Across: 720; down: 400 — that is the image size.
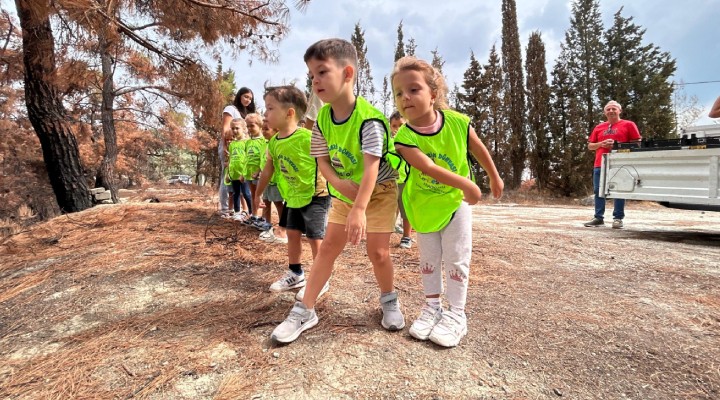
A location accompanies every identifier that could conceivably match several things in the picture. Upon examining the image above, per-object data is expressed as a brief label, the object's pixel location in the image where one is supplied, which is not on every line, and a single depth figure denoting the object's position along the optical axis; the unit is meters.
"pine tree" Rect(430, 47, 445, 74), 20.59
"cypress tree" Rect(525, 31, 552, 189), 18.66
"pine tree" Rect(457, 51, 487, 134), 20.41
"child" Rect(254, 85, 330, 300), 2.22
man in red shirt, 4.88
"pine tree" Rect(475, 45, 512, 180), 19.42
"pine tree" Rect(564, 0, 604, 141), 20.39
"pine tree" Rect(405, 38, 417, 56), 23.88
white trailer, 3.88
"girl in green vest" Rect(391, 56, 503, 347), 1.56
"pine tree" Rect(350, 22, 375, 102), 23.20
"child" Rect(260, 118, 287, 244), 3.53
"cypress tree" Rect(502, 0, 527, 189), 19.19
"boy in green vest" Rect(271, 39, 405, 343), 1.58
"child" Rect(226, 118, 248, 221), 4.52
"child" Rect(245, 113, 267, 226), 4.29
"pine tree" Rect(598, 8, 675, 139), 19.00
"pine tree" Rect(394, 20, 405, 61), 23.83
